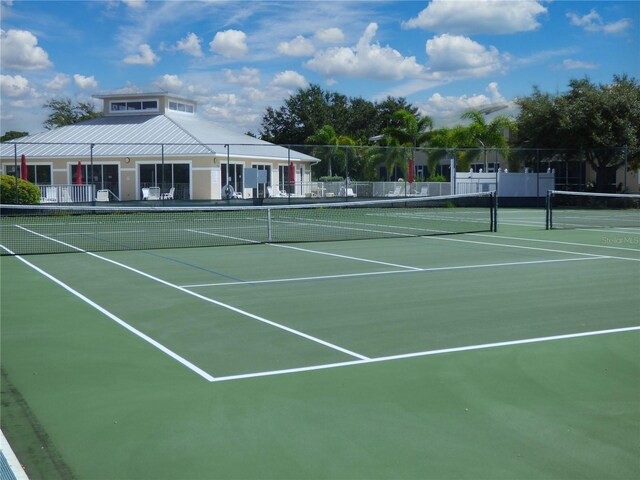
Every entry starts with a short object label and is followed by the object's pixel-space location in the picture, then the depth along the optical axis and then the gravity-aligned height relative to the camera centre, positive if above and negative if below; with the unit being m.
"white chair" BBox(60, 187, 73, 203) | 34.00 -0.62
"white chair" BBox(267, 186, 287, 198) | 38.29 -0.62
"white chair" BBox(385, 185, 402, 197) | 38.00 -0.65
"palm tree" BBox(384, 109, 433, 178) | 53.06 +3.44
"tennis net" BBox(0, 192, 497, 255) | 18.59 -1.47
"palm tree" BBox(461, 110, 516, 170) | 47.38 +3.09
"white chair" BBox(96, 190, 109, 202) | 37.31 -0.69
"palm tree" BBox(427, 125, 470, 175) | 41.41 +2.33
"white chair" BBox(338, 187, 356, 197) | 36.63 -0.62
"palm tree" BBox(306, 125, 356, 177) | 36.97 +1.21
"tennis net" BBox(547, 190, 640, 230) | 25.03 -1.51
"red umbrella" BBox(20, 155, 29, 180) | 34.13 +0.53
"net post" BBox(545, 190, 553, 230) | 22.12 -0.91
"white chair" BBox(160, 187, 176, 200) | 36.97 -0.66
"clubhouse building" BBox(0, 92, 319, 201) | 38.94 +0.94
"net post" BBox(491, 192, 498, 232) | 21.56 -1.01
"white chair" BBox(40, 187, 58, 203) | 33.59 -0.58
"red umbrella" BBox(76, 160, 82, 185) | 34.62 +0.23
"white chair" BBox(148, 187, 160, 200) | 36.84 -0.60
